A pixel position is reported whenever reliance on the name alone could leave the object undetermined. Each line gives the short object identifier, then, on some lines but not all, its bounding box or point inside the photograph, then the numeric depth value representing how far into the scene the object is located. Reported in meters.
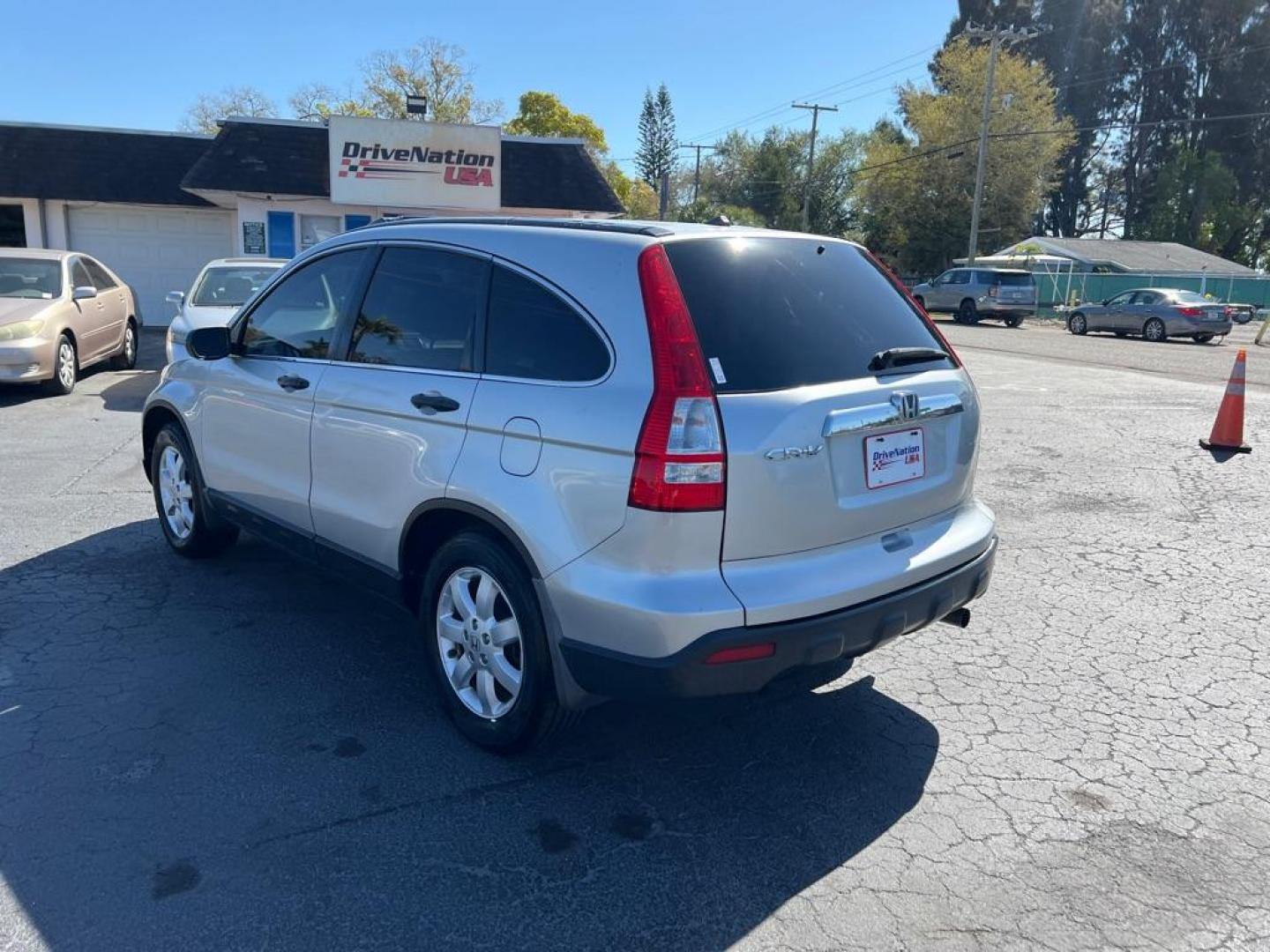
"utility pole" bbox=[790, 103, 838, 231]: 58.16
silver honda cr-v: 2.88
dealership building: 18.44
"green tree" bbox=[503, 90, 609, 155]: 60.02
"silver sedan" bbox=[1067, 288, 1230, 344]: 26.42
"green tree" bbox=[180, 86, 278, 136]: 61.51
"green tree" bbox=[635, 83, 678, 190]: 82.25
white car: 10.42
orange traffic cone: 8.66
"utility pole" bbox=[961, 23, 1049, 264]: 40.84
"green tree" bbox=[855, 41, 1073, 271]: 48.23
